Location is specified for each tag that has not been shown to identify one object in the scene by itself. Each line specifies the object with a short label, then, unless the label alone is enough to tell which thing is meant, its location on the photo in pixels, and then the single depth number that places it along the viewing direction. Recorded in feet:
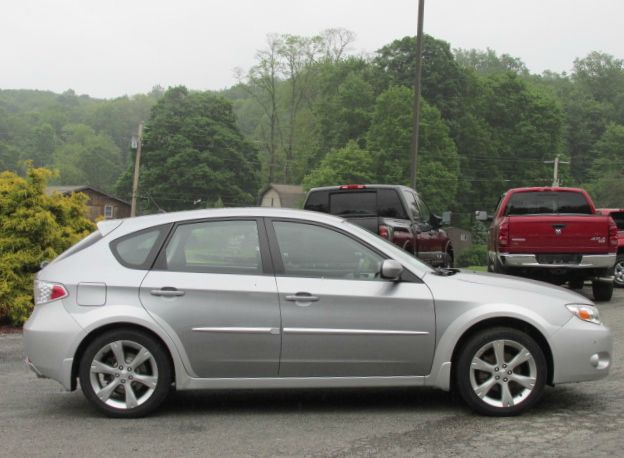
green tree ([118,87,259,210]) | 224.12
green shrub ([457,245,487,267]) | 222.28
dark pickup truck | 43.19
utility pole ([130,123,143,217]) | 145.89
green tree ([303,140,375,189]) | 204.54
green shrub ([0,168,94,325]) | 36.22
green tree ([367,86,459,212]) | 202.69
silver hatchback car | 19.76
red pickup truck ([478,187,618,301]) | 42.73
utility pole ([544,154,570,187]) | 172.12
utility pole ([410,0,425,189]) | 71.10
